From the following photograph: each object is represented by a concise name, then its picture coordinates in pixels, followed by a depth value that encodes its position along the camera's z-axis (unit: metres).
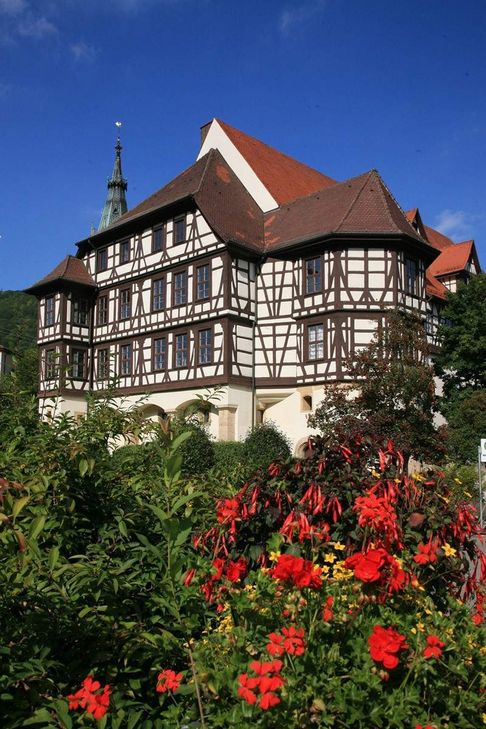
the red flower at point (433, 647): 2.31
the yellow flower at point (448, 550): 2.99
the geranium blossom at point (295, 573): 2.48
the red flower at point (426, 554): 2.84
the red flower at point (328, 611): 2.49
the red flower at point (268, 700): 2.08
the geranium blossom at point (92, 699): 2.31
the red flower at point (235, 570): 2.95
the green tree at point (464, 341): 29.94
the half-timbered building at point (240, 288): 26.42
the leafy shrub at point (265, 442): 23.06
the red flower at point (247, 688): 2.13
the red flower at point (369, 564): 2.51
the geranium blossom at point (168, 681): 2.51
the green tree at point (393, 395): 19.82
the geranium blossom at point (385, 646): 2.20
